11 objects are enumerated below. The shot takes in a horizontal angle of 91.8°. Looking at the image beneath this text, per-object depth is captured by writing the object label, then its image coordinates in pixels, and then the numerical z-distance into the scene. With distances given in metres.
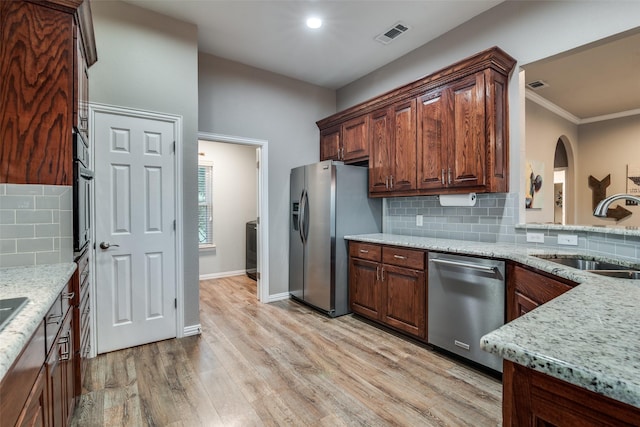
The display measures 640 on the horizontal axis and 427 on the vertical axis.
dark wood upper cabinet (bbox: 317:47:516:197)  2.55
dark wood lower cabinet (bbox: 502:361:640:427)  0.58
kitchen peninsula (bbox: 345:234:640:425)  0.57
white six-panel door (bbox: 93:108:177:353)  2.57
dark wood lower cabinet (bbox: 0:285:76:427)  0.84
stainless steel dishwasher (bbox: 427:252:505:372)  2.19
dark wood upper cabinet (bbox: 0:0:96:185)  1.66
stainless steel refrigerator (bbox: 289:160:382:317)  3.43
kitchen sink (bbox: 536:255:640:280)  1.60
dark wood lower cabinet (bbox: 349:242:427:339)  2.72
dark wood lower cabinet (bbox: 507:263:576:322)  1.67
